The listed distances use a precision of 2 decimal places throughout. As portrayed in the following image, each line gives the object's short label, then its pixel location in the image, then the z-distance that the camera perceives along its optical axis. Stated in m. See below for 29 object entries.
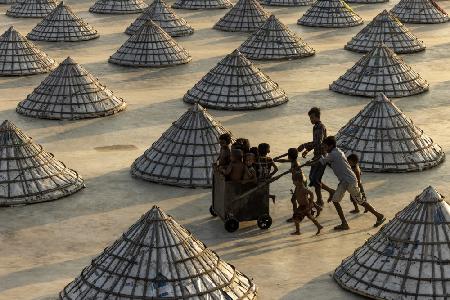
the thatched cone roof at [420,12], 43.03
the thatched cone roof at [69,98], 27.45
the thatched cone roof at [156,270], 14.89
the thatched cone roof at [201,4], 46.91
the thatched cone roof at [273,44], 35.03
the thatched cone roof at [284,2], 47.97
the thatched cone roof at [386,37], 36.16
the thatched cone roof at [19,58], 32.94
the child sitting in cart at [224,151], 19.12
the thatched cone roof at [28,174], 20.61
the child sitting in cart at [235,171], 18.55
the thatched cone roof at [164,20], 40.00
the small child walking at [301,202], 18.52
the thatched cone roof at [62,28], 38.94
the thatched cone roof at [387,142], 22.58
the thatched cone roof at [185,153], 21.62
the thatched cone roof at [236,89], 28.36
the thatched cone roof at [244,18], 41.03
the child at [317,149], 19.75
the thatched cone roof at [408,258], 15.55
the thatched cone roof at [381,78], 29.73
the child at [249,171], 18.52
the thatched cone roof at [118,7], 46.16
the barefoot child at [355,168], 19.41
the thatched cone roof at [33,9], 44.97
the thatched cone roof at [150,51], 34.06
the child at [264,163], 18.83
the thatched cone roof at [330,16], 41.94
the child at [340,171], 18.64
